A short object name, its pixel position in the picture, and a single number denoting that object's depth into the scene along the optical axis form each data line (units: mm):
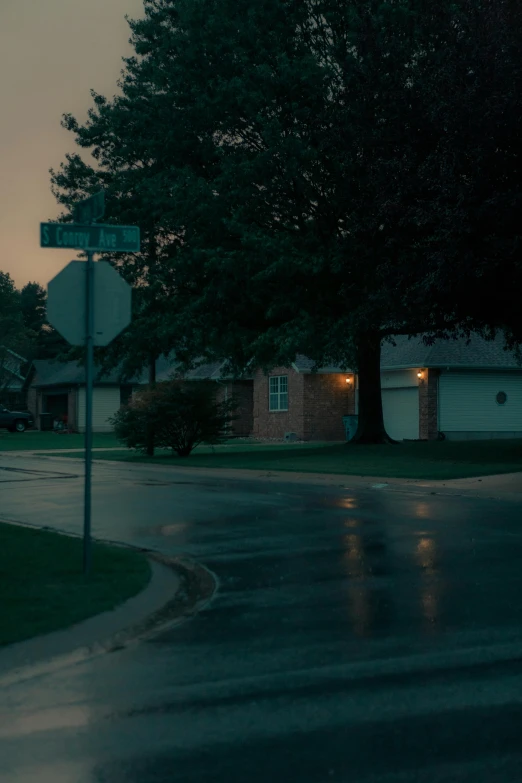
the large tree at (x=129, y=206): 31578
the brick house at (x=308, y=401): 45938
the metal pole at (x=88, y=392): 9508
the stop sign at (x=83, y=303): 9586
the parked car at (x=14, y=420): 63219
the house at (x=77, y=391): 62594
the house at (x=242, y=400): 51875
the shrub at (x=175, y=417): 31750
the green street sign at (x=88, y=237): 9703
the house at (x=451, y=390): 42906
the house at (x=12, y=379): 69312
